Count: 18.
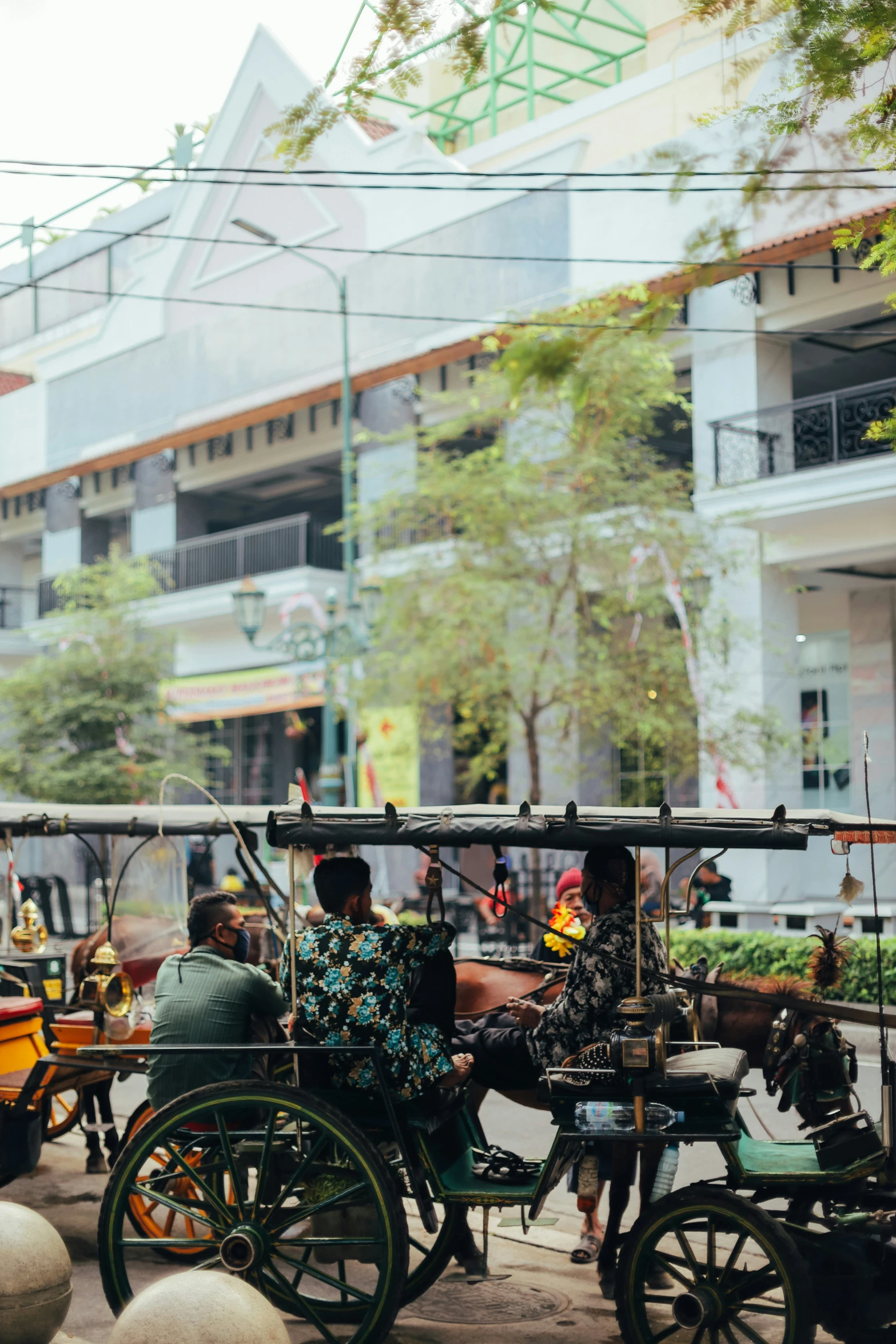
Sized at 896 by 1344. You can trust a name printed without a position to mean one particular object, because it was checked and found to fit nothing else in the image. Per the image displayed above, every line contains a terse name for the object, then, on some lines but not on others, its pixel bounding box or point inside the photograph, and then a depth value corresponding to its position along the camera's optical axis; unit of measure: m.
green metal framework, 23.55
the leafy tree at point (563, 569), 17.50
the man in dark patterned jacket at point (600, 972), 5.63
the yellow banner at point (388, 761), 23.84
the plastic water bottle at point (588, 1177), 5.66
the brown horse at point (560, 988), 5.96
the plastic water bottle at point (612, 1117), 5.10
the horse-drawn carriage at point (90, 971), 6.65
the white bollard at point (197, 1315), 4.05
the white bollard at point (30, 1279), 4.76
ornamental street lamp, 19.48
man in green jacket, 6.02
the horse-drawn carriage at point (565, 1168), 4.85
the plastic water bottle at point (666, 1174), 6.20
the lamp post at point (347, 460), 19.89
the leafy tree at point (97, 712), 25.62
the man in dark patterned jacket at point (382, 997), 5.39
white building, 19.09
